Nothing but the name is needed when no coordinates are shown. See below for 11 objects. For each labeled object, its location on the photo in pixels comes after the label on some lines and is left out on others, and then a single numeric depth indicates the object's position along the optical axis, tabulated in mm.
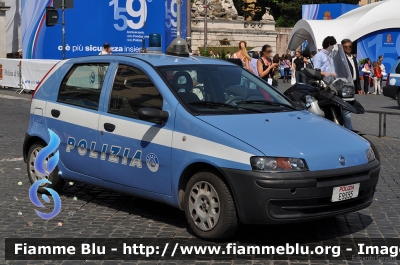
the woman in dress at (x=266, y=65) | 14203
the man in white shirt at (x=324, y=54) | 11760
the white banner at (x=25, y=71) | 25672
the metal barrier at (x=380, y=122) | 15126
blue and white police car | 6207
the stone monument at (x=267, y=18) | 85306
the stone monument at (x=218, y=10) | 77119
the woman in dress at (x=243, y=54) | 15859
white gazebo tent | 45688
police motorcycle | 9844
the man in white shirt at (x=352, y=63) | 11479
